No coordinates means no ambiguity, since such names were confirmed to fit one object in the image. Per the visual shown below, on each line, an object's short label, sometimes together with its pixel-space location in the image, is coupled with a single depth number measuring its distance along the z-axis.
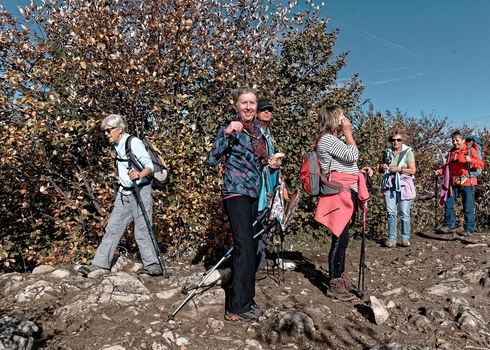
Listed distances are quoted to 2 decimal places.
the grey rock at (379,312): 3.58
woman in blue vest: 6.75
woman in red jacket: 7.47
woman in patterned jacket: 3.59
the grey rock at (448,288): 4.33
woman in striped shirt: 4.12
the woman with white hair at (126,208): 4.71
